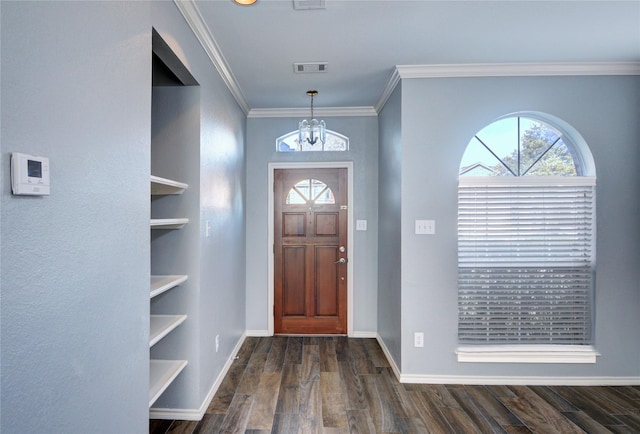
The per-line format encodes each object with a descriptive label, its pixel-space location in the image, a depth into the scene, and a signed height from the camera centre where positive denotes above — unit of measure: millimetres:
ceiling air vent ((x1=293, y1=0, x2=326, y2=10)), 1873 +1237
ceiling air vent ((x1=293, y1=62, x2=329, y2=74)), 2656 +1236
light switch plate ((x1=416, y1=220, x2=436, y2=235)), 2742 -102
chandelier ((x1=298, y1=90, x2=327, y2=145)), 3086 +805
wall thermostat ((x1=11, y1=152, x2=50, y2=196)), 795 +100
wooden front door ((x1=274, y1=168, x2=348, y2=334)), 3832 -420
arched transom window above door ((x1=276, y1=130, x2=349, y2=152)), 3848 +850
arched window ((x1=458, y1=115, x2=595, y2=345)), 2727 -357
